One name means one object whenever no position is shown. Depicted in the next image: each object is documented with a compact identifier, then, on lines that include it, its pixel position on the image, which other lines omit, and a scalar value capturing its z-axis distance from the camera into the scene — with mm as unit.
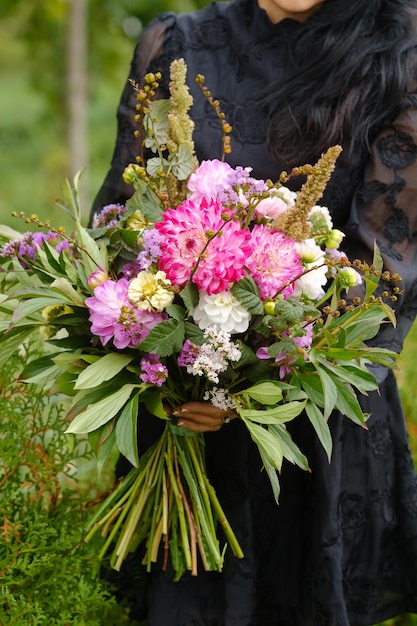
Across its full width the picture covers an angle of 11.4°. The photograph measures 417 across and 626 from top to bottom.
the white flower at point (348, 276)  2332
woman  2546
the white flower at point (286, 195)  2381
